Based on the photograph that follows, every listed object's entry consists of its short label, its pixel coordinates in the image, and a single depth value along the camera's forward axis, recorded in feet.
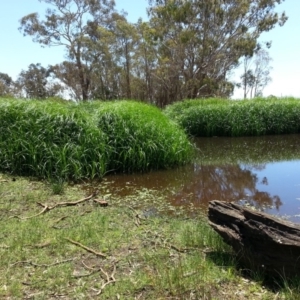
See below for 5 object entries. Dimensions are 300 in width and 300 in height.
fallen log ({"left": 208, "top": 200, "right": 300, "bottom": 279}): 7.30
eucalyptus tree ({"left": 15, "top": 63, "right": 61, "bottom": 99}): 100.94
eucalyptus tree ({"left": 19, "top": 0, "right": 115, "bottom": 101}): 84.07
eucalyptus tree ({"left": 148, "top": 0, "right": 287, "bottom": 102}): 61.26
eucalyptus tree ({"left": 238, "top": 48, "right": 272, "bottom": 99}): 99.50
